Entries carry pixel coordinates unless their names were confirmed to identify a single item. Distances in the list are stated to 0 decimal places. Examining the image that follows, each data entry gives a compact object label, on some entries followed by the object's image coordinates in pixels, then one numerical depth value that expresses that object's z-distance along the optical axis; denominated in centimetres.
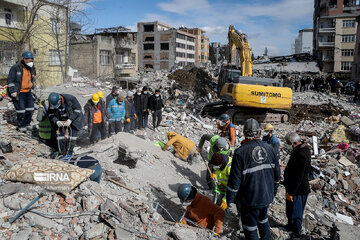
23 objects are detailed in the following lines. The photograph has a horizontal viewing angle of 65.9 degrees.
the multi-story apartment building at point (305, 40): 6431
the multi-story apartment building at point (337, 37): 3688
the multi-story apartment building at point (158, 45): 5175
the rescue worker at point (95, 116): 657
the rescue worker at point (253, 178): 330
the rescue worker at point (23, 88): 557
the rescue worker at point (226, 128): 584
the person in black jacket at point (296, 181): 413
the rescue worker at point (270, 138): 590
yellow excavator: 1131
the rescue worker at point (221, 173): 428
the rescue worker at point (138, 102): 957
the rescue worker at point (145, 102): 966
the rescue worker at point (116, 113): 751
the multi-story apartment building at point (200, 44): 6383
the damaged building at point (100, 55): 2438
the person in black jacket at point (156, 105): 981
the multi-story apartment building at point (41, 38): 1803
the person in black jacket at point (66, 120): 519
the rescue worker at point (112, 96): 757
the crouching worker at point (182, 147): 686
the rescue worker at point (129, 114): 827
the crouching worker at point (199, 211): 380
